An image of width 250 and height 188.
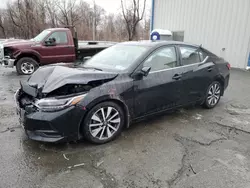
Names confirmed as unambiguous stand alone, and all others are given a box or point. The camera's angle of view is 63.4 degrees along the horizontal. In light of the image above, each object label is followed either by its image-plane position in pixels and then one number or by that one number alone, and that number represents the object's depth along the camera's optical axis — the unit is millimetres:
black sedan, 2641
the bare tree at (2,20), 35125
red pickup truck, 7619
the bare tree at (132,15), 22734
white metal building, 9250
